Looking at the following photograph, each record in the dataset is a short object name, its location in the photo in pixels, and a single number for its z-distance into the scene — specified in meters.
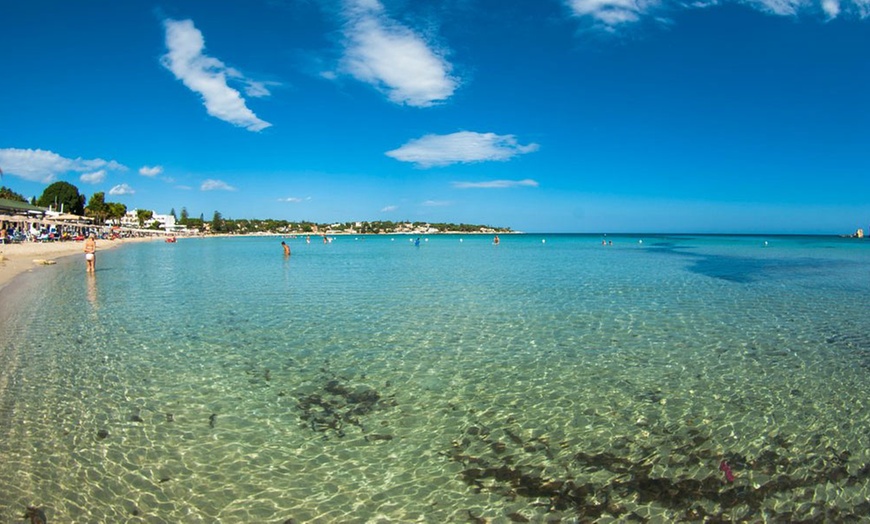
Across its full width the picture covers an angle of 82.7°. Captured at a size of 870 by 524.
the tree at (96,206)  129.62
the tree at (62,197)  125.10
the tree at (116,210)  142.64
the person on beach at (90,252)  30.73
